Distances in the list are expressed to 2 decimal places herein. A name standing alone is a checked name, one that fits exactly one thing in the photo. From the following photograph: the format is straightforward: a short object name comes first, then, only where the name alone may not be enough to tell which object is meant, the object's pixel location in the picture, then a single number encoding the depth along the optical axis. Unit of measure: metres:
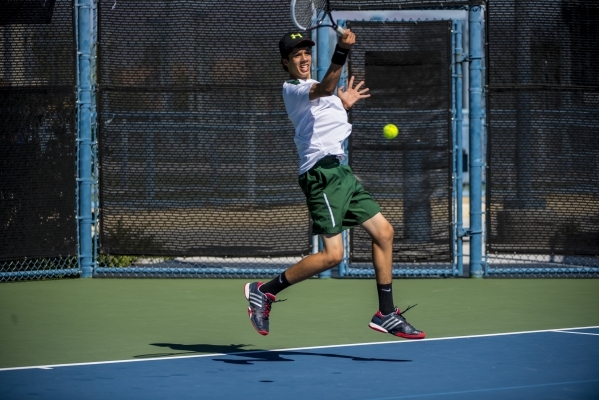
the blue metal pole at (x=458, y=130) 19.08
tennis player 12.16
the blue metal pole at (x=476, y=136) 19.02
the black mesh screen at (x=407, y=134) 19.01
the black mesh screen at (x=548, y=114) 18.75
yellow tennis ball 18.63
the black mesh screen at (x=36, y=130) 18.75
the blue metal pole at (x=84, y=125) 19.17
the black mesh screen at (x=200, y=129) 18.95
